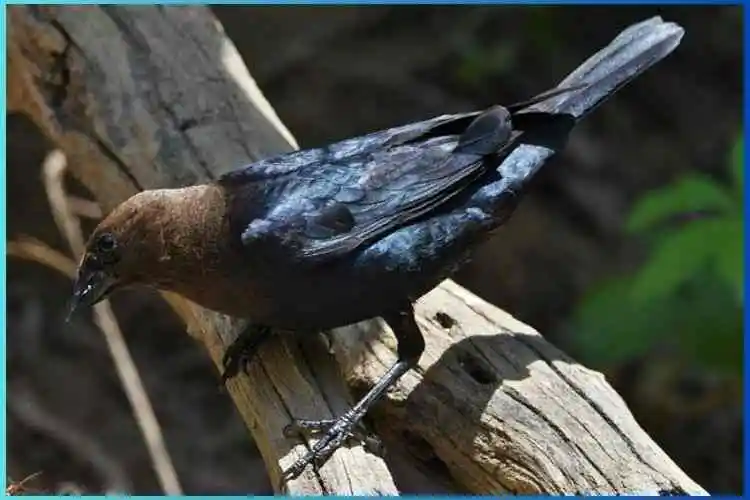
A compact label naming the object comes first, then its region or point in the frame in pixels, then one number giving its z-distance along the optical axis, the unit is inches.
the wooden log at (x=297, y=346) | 225.8
